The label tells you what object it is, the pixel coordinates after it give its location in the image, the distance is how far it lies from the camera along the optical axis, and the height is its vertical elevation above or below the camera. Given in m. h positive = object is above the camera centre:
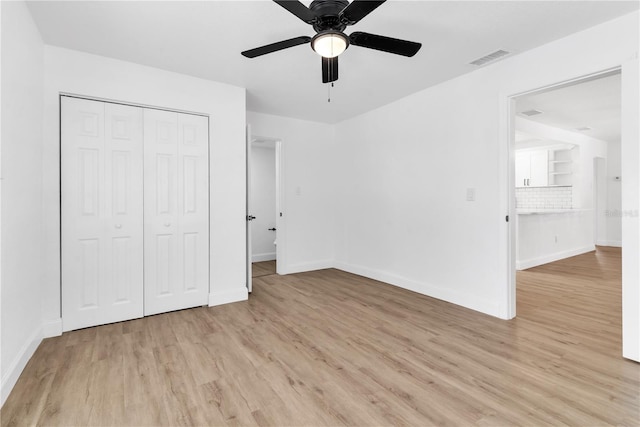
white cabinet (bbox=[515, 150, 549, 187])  7.17 +1.06
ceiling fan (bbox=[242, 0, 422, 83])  1.72 +1.12
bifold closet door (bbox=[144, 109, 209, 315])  3.16 +0.01
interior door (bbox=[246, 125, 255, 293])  3.83 -0.01
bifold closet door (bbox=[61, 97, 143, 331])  2.79 +0.00
